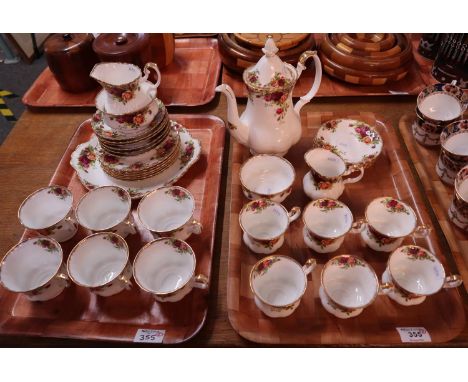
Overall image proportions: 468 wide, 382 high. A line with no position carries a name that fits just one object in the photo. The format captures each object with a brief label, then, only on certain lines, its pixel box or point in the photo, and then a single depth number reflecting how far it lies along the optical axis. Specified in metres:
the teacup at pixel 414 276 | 0.83
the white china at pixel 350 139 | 1.16
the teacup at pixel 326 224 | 0.92
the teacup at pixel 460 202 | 0.95
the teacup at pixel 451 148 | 1.07
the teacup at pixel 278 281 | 0.83
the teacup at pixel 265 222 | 0.94
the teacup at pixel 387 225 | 0.93
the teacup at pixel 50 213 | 0.99
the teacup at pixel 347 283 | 0.83
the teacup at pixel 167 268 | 0.87
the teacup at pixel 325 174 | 1.03
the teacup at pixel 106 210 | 1.00
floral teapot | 0.99
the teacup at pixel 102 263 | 0.88
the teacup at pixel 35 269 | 0.88
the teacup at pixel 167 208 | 1.01
